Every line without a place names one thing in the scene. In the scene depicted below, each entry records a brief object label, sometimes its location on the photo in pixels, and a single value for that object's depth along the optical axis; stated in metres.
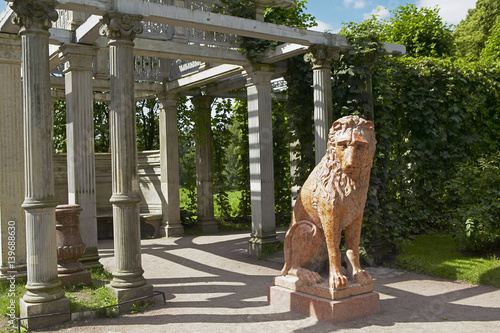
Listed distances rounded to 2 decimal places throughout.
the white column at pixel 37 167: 5.18
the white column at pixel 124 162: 5.80
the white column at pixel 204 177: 13.05
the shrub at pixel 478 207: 7.45
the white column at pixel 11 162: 6.88
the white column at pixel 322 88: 7.85
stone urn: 6.77
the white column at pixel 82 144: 7.64
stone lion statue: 4.95
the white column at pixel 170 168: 12.34
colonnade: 5.21
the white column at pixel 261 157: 9.09
